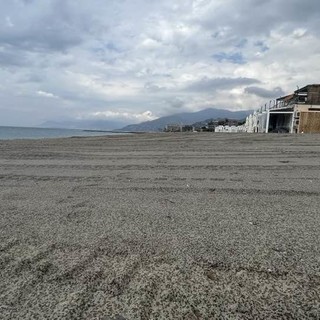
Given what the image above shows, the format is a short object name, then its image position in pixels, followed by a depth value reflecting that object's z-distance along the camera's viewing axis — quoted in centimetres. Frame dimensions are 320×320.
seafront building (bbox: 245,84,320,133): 3772
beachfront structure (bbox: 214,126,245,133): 6299
